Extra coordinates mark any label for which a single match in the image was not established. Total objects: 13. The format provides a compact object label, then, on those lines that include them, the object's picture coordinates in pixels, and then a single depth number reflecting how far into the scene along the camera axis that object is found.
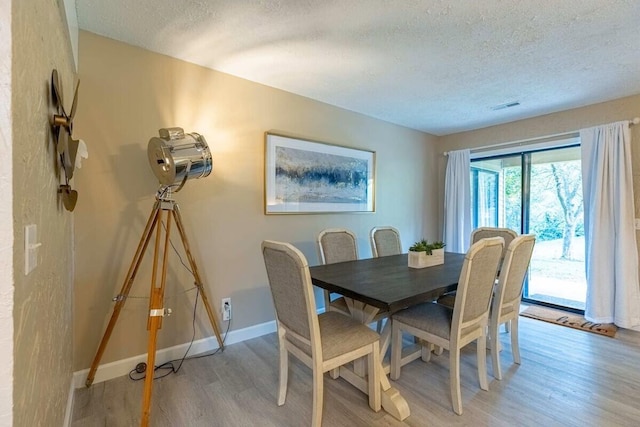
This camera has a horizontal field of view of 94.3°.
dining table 1.57
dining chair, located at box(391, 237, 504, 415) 1.64
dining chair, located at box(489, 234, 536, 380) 1.94
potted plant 2.25
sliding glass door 3.43
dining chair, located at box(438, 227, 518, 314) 2.48
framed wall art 2.75
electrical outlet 2.48
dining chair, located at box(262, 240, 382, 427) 1.46
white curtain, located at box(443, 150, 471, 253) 4.08
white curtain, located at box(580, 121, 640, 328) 2.87
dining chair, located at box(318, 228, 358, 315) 2.47
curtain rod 2.90
